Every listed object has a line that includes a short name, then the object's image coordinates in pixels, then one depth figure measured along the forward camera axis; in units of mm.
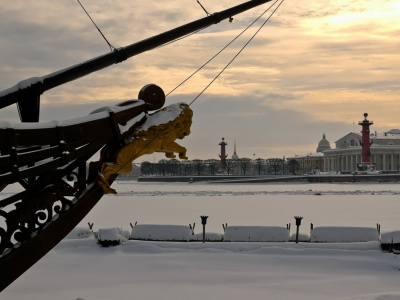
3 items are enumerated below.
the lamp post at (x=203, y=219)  14054
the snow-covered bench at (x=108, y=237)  13062
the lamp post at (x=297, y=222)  13352
